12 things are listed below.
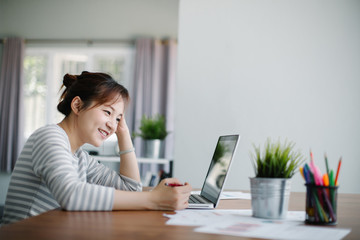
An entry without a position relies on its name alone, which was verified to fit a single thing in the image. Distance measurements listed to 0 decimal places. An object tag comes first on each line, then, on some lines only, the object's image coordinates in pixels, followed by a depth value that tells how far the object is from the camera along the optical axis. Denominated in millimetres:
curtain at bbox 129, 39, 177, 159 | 5230
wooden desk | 788
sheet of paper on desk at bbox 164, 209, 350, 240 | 834
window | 5527
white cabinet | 3855
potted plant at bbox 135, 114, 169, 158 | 4002
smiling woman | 1064
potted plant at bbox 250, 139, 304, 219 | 1004
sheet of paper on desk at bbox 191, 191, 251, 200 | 1504
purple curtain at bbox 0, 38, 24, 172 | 5480
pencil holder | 948
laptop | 1229
